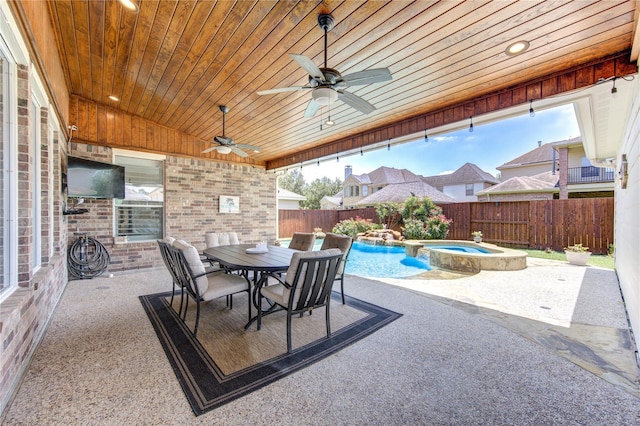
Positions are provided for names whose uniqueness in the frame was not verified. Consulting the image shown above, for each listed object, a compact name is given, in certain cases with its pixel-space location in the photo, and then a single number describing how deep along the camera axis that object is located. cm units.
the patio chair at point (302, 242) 416
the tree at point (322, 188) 2745
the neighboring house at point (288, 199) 1665
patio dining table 267
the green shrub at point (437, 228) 915
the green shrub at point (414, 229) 933
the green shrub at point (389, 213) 1042
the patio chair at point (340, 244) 355
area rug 188
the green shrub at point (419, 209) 948
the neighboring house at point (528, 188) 1105
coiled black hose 466
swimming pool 597
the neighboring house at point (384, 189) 1276
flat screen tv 430
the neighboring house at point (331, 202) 2286
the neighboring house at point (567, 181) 1013
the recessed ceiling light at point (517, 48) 244
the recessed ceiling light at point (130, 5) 232
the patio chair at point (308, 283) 228
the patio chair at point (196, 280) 261
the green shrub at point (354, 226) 1116
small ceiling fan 427
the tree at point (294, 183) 2820
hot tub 529
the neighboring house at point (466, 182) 1695
